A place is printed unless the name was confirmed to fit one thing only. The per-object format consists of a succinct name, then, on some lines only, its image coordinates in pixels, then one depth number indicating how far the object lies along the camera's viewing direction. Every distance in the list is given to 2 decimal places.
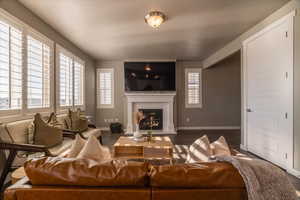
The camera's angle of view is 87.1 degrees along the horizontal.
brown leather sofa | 0.83
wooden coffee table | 2.54
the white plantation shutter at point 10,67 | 2.13
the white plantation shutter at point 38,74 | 2.65
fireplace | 5.60
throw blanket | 0.83
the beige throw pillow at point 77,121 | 3.45
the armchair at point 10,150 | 1.78
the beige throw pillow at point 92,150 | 1.23
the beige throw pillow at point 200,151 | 1.24
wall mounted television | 5.70
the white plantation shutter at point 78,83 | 4.39
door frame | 3.34
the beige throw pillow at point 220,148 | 1.34
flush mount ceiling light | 2.68
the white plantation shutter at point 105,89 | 5.91
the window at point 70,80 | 3.65
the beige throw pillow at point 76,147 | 1.28
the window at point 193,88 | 5.99
